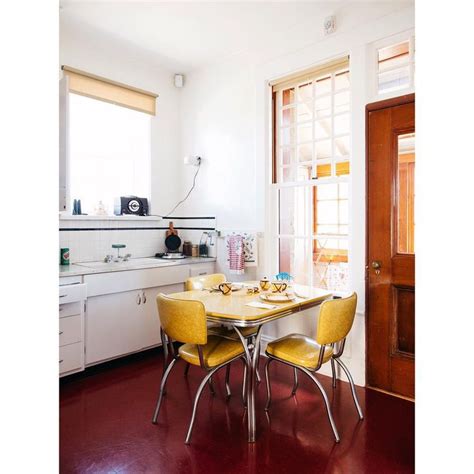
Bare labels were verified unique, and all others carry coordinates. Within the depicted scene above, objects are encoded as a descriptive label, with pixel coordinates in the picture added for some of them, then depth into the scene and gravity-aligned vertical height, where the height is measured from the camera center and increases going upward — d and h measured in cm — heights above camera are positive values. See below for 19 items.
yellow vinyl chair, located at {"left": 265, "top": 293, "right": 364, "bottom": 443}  213 -73
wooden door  267 -9
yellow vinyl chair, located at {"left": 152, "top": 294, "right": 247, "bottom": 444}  209 -61
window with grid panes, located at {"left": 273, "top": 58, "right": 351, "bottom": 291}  311 +56
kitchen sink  326 -27
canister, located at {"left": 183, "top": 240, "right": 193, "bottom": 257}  426 -15
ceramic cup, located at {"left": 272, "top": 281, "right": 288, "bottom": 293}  264 -38
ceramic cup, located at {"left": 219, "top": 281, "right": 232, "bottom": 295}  269 -40
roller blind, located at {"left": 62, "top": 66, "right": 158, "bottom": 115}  349 +148
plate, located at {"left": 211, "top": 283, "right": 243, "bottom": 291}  283 -41
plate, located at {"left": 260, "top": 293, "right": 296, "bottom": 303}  241 -42
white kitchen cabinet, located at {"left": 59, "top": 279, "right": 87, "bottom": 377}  286 -73
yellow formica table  208 -45
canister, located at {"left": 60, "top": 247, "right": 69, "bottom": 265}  334 -19
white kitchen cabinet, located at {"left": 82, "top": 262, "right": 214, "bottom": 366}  309 -66
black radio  390 +32
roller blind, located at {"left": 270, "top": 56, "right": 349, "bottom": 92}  306 +143
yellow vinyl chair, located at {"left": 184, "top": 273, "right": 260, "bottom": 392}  268 -44
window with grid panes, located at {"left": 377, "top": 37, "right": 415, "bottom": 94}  264 +124
